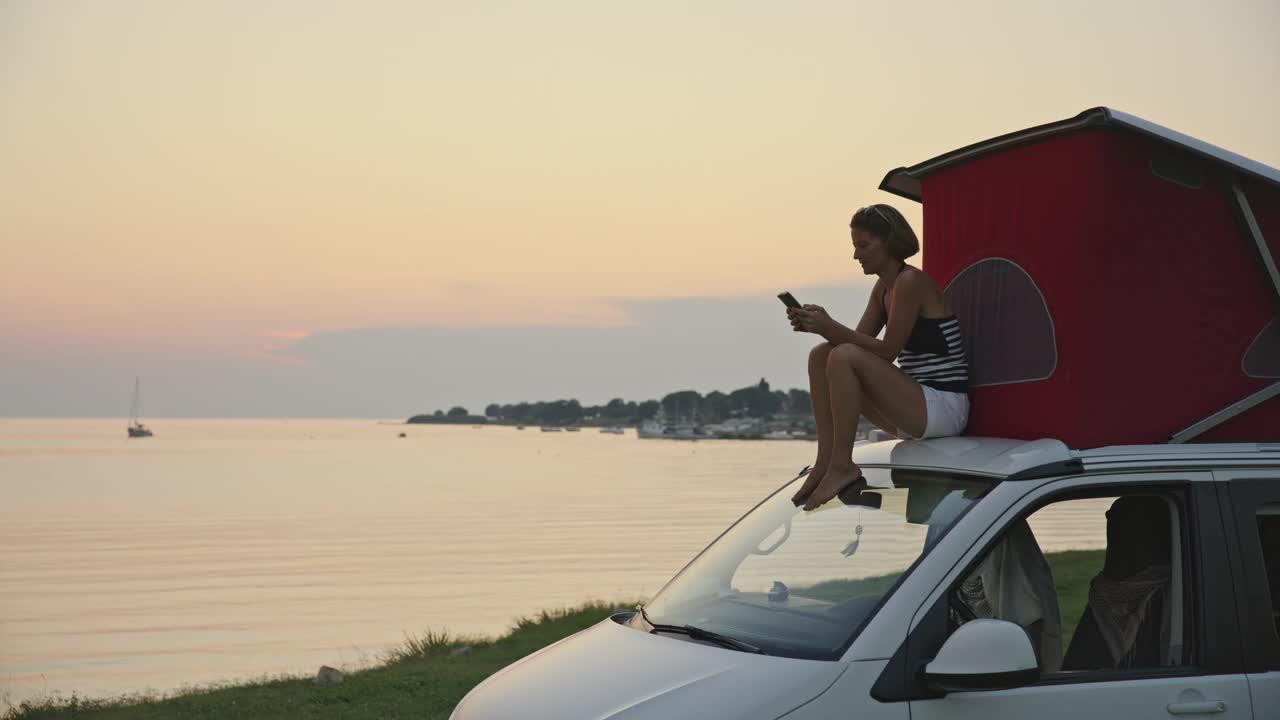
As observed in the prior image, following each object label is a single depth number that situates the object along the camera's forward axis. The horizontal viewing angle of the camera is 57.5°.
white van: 3.55
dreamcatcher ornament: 4.50
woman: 4.64
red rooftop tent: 4.46
